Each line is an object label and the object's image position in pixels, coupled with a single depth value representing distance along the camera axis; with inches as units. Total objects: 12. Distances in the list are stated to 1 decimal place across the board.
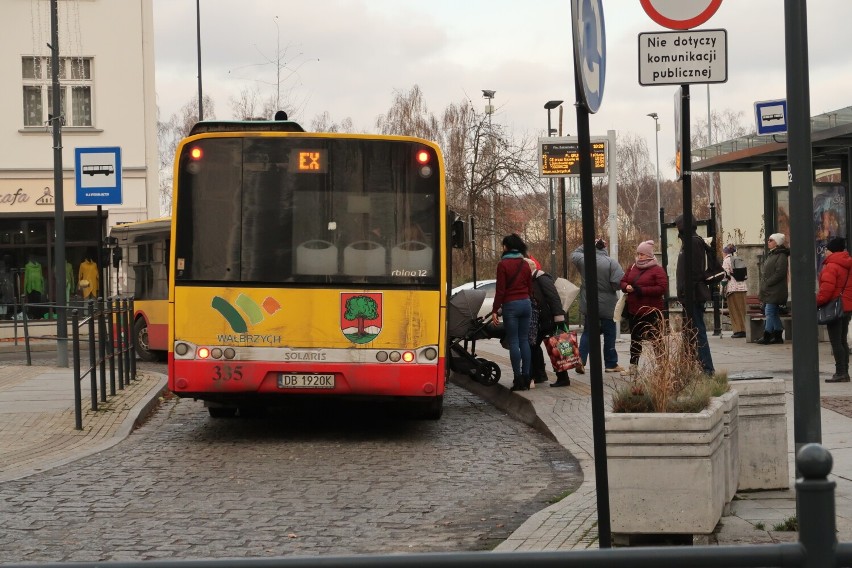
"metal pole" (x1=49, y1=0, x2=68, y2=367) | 874.8
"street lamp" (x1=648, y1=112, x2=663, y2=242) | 3909.0
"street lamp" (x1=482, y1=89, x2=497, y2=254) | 1953.9
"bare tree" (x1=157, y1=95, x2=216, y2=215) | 2541.8
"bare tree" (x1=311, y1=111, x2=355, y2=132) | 2347.9
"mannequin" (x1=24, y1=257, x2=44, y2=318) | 1392.7
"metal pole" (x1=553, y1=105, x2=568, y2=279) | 1183.9
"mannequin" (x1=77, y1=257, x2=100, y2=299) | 1369.3
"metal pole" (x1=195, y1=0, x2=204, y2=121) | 1647.4
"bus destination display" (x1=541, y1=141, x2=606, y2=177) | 890.7
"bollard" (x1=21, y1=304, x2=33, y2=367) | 893.2
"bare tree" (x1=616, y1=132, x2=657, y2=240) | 4475.9
